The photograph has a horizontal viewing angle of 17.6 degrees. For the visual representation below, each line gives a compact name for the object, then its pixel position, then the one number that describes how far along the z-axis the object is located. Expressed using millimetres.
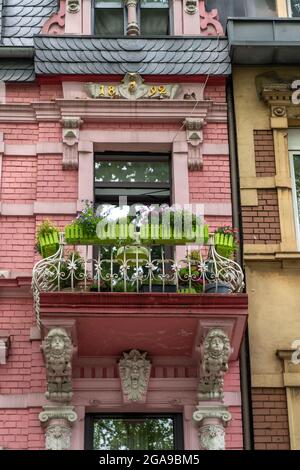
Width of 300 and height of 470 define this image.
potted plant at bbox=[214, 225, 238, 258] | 12930
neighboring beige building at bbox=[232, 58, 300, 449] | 13031
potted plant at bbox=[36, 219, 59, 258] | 12883
